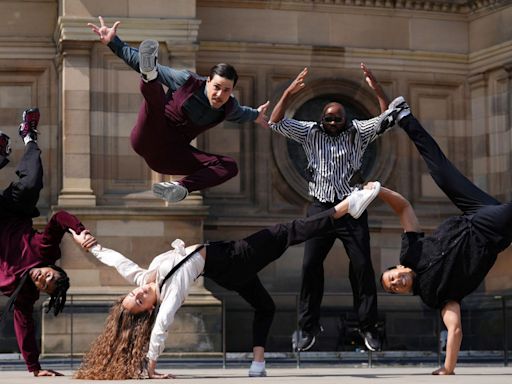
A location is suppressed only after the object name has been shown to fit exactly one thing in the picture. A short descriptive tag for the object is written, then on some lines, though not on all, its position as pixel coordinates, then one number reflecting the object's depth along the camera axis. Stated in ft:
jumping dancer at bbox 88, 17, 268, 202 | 45.21
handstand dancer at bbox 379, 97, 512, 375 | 45.78
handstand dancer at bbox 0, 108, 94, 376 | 45.85
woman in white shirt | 42.09
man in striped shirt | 47.75
